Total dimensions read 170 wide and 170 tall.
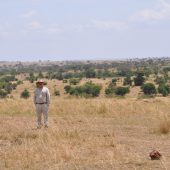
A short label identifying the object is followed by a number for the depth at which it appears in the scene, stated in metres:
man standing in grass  19.74
